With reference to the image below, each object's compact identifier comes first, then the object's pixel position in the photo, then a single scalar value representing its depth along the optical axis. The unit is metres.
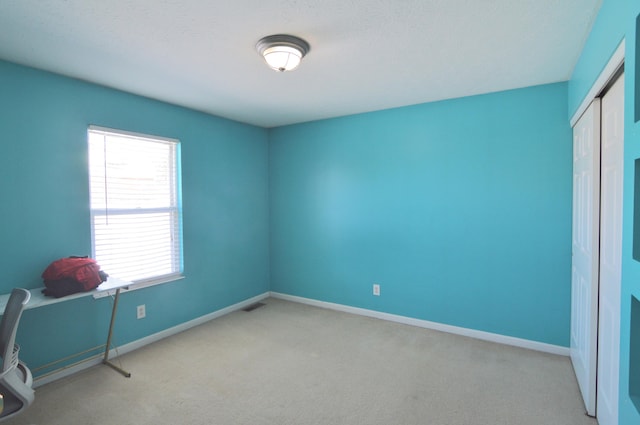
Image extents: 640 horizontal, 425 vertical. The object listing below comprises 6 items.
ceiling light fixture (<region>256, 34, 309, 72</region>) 2.04
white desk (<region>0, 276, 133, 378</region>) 2.18
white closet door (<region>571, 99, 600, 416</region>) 2.03
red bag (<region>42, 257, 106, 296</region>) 2.31
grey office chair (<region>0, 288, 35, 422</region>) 1.58
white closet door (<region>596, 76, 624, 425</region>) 1.60
